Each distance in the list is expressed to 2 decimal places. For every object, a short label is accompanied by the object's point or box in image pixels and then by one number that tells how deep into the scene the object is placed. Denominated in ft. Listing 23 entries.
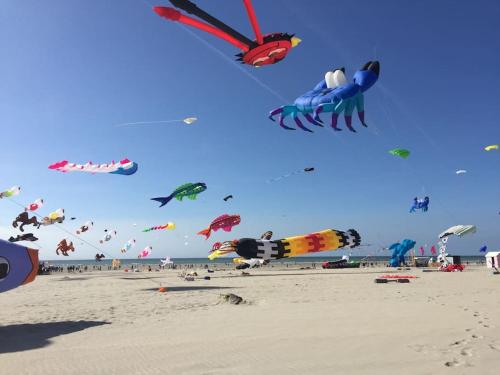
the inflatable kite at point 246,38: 31.39
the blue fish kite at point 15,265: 35.50
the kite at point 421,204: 138.82
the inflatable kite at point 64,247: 179.13
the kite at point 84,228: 186.19
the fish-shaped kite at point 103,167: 79.15
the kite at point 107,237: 205.67
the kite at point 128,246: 203.80
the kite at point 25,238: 147.74
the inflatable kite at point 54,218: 151.33
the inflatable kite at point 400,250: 157.54
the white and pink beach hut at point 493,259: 136.26
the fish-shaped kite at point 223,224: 145.79
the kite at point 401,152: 92.67
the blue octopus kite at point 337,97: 59.16
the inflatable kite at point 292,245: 118.32
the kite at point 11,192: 137.80
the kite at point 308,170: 88.28
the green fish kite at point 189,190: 119.03
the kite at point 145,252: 196.96
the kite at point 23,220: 147.95
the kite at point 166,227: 178.70
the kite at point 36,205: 148.66
